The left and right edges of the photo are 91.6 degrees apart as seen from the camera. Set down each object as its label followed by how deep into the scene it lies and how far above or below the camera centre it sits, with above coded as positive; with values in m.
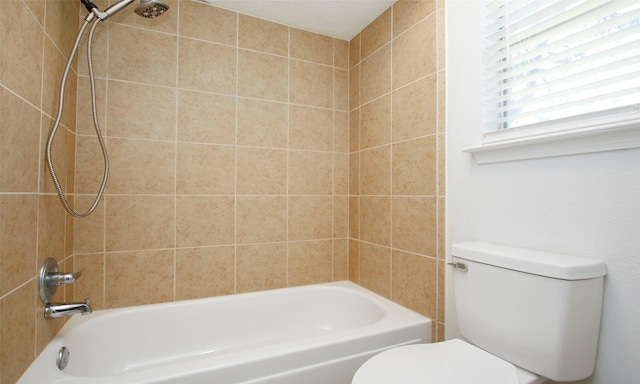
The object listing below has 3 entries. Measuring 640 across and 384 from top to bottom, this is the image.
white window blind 0.87 +0.45
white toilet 0.88 -0.40
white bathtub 1.07 -0.63
